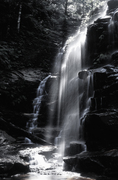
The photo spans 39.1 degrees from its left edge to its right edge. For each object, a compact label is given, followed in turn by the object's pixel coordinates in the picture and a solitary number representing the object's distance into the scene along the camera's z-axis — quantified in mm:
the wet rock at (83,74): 13487
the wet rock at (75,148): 8912
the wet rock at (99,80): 11909
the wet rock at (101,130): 8000
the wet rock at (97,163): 6543
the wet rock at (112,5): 23973
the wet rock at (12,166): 6539
